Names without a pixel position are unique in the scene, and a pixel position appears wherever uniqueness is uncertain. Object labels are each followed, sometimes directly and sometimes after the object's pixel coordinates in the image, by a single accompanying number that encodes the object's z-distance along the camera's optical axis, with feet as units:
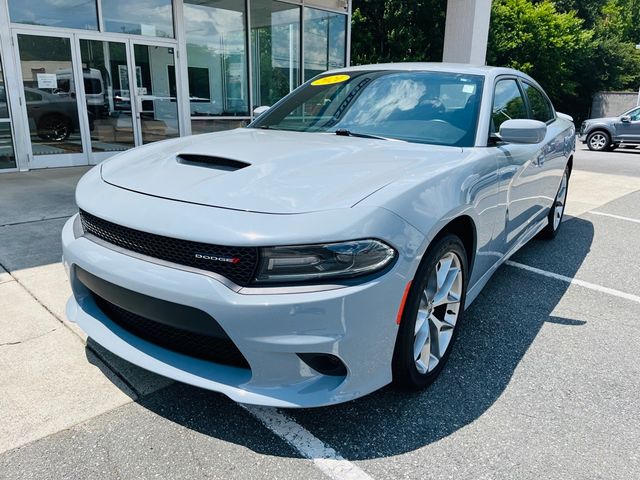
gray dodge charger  6.31
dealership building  27.86
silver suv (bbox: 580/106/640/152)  52.39
